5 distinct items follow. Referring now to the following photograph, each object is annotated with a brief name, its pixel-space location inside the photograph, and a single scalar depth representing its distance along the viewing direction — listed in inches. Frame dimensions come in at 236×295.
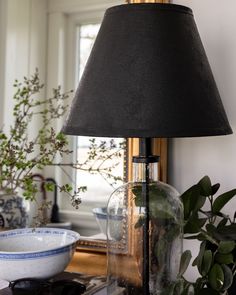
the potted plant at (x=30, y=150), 41.6
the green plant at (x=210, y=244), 30.7
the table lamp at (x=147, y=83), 25.8
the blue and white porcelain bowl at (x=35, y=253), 32.5
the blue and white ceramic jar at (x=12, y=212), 45.5
